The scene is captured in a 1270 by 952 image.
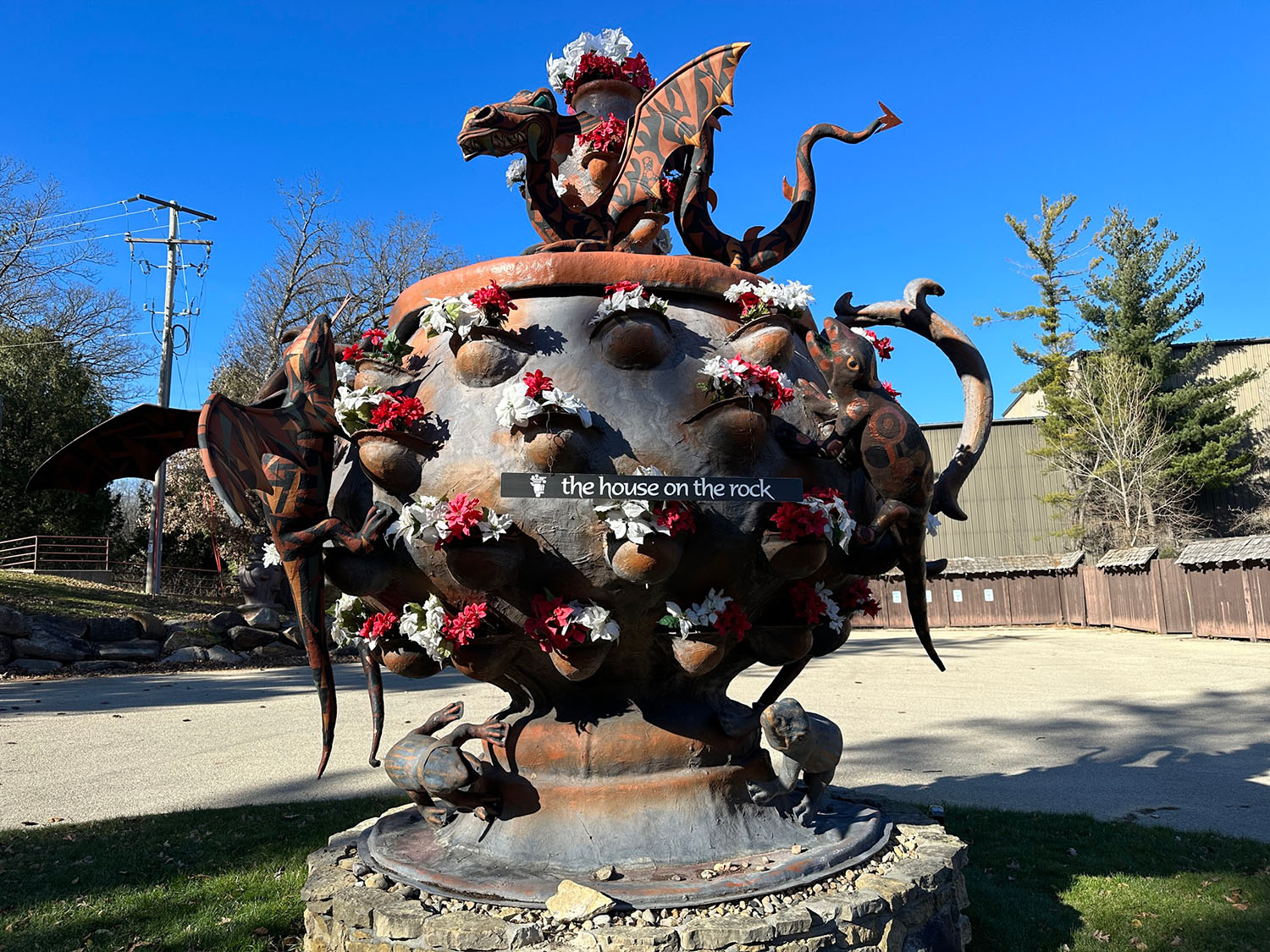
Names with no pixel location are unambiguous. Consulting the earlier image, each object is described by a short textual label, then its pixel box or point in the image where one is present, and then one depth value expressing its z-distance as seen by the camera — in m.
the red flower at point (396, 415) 3.89
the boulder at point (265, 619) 19.03
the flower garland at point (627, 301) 3.88
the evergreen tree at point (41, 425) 27.41
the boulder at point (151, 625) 17.45
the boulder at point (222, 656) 17.95
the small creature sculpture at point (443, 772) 3.98
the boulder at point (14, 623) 15.58
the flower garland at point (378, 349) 4.38
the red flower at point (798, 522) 3.75
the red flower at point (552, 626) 3.66
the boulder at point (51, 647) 15.72
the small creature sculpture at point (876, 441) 3.97
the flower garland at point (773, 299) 4.15
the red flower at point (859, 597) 4.64
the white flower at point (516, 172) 5.41
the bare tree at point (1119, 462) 32.94
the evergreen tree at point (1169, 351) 33.31
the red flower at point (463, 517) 3.51
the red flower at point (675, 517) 3.55
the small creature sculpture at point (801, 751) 4.12
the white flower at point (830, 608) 4.29
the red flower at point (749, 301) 4.22
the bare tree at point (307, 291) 27.64
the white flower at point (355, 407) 4.02
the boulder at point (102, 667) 16.28
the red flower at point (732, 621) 3.84
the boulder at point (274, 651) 18.77
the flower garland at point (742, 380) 3.79
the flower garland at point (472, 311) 3.95
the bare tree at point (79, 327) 27.31
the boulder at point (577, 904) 3.33
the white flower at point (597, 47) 5.57
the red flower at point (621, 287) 3.93
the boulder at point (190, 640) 17.66
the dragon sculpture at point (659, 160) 4.66
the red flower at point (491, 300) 3.95
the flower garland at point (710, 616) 3.82
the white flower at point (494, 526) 3.56
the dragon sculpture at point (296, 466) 3.52
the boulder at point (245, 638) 18.58
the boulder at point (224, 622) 18.75
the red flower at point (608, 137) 5.36
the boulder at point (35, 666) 15.60
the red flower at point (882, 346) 4.57
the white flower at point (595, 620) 3.68
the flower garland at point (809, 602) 4.15
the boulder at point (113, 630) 16.75
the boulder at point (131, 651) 16.69
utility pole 22.34
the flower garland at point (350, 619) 4.55
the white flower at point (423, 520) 3.59
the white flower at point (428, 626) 3.88
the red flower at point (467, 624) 3.74
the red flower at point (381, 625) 4.14
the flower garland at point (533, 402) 3.60
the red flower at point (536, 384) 3.62
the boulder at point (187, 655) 17.53
